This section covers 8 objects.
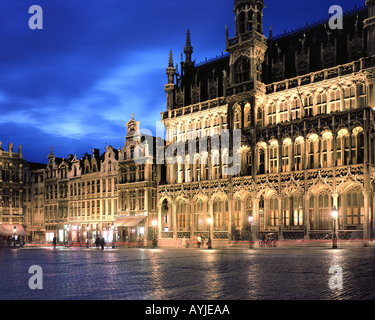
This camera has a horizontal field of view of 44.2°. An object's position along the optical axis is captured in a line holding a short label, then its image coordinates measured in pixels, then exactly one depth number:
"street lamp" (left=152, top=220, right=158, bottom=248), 56.16
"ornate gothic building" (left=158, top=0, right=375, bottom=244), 41.28
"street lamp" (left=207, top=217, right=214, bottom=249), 44.34
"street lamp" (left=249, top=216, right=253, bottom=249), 42.34
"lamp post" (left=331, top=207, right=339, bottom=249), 36.84
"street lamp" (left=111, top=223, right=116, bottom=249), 62.02
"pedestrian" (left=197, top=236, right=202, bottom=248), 46.80
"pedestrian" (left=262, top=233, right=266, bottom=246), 43.53
